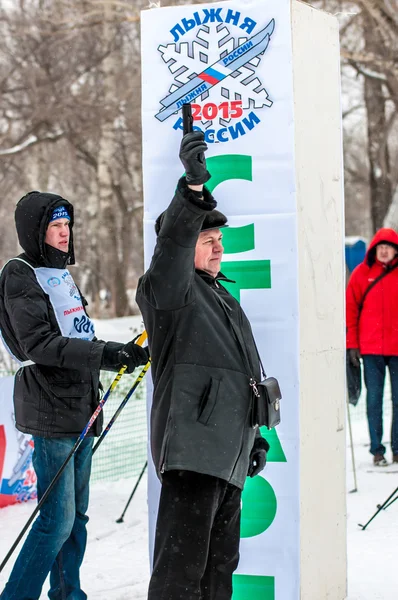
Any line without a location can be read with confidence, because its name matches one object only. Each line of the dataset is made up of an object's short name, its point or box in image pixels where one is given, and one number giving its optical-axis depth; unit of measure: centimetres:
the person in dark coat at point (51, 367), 694
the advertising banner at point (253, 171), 708
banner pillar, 718
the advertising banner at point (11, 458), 1175
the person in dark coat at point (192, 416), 564
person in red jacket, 1398
